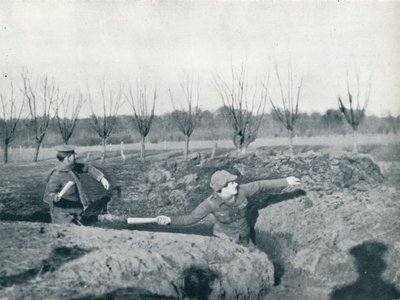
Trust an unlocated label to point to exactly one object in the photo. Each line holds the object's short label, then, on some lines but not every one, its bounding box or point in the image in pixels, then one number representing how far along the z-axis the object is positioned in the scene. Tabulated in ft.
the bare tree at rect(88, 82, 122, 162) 44.46
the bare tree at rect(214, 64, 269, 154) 38.22
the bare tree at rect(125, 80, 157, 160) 42.63
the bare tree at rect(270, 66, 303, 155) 39.05
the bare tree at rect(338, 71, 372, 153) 35.65
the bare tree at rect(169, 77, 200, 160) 45.85
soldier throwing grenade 16.47
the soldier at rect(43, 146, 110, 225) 19.80
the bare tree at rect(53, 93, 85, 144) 43.37
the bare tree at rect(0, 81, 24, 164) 41.32
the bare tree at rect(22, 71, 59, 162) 42.09
